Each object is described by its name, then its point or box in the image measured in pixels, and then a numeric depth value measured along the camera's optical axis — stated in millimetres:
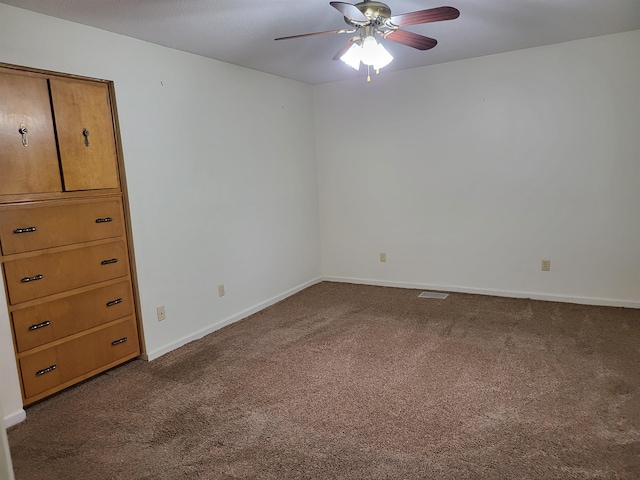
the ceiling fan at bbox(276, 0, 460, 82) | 2119
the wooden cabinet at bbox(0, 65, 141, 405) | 2490
